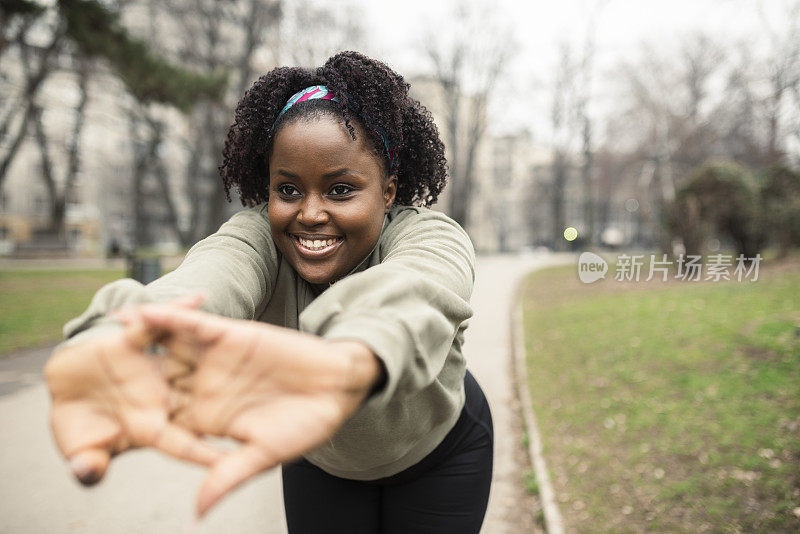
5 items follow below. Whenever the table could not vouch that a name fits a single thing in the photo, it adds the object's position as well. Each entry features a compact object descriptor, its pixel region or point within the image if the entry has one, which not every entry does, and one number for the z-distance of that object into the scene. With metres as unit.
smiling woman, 0.81
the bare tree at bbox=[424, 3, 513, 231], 28.81
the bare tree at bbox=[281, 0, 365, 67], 19.33
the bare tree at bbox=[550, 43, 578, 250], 27.33
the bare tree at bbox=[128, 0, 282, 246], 18.66
